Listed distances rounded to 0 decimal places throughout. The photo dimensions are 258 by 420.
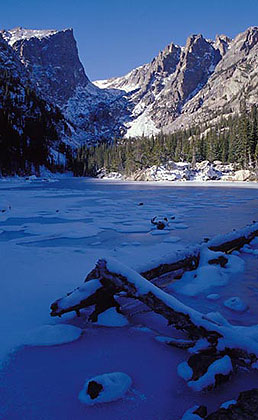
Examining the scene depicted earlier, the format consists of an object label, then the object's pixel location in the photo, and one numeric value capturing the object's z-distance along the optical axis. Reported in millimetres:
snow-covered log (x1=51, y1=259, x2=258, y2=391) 2471
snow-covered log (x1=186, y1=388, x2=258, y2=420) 1906
